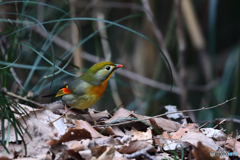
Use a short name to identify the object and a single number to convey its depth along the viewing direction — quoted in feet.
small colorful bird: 20.21
